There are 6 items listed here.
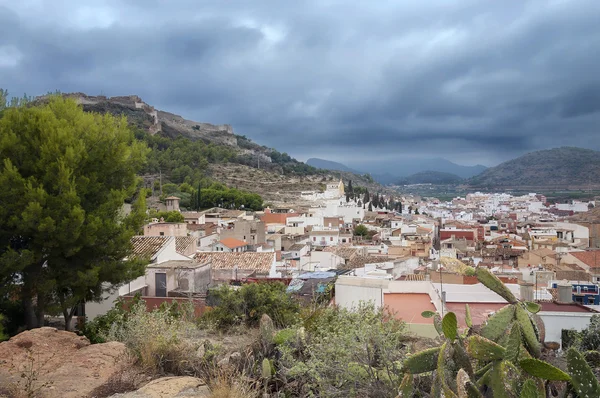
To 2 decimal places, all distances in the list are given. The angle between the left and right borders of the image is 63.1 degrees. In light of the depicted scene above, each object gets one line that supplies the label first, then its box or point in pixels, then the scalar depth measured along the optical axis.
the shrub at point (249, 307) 9.24
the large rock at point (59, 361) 4.91
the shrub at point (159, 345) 5.90
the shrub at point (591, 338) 5.82
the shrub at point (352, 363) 4.26
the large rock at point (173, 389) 4.77
